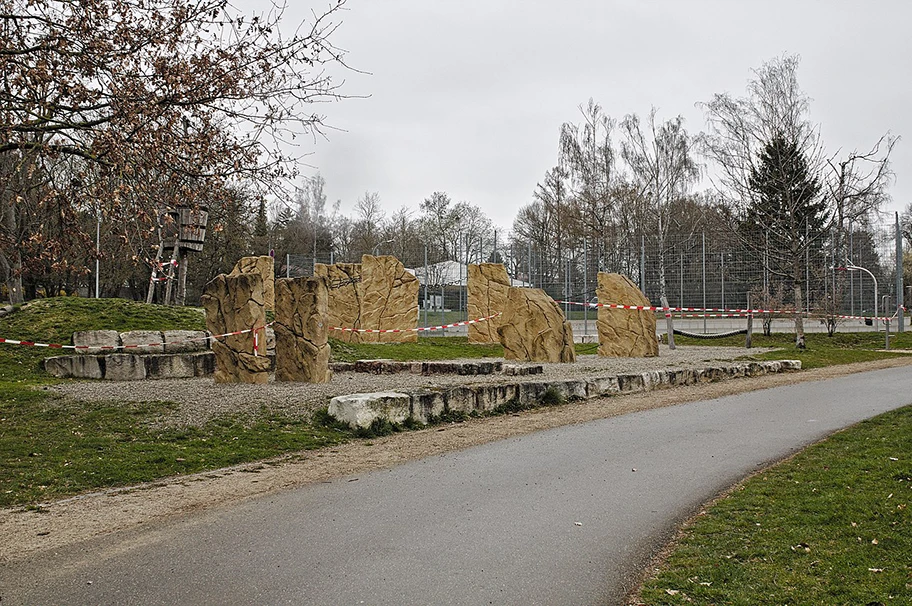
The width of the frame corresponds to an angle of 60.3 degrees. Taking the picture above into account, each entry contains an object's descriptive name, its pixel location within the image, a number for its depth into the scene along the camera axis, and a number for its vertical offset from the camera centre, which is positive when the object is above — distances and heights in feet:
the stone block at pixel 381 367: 49.24 -2.79
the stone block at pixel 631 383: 44.35 -3.56
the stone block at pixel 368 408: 30.78 -3.41
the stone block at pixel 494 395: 36.35 -3.46
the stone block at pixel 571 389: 40.32 -3.56
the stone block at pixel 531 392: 38.55 -3.51
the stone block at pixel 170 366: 44.37 -2.38
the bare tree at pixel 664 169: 136.05 +26.74
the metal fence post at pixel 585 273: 95.66 +5.84
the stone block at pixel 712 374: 50.08 -3.47
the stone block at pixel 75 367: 43.45 -2.31
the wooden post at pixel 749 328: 75.22 -0.87
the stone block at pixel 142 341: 46.98 -1.00
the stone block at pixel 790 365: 56.65 -3.32
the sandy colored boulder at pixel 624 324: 67.51 -0.29
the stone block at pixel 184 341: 48.16 -1.00
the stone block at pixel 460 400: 34.71 -3.48
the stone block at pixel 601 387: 42.22 -3.60
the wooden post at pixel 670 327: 77.51 -0.72
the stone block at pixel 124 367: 43.45 -2.36
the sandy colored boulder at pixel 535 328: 57.52 -0.49
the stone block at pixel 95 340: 46.57 -0.89
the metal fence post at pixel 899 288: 90.63 +3.52
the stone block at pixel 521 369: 48.03 -2.94
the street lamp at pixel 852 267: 86.96 +5.71
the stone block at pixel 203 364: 46.11 -2.34
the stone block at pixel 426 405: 32.99 -3.55
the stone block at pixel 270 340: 48.71 -1.07
